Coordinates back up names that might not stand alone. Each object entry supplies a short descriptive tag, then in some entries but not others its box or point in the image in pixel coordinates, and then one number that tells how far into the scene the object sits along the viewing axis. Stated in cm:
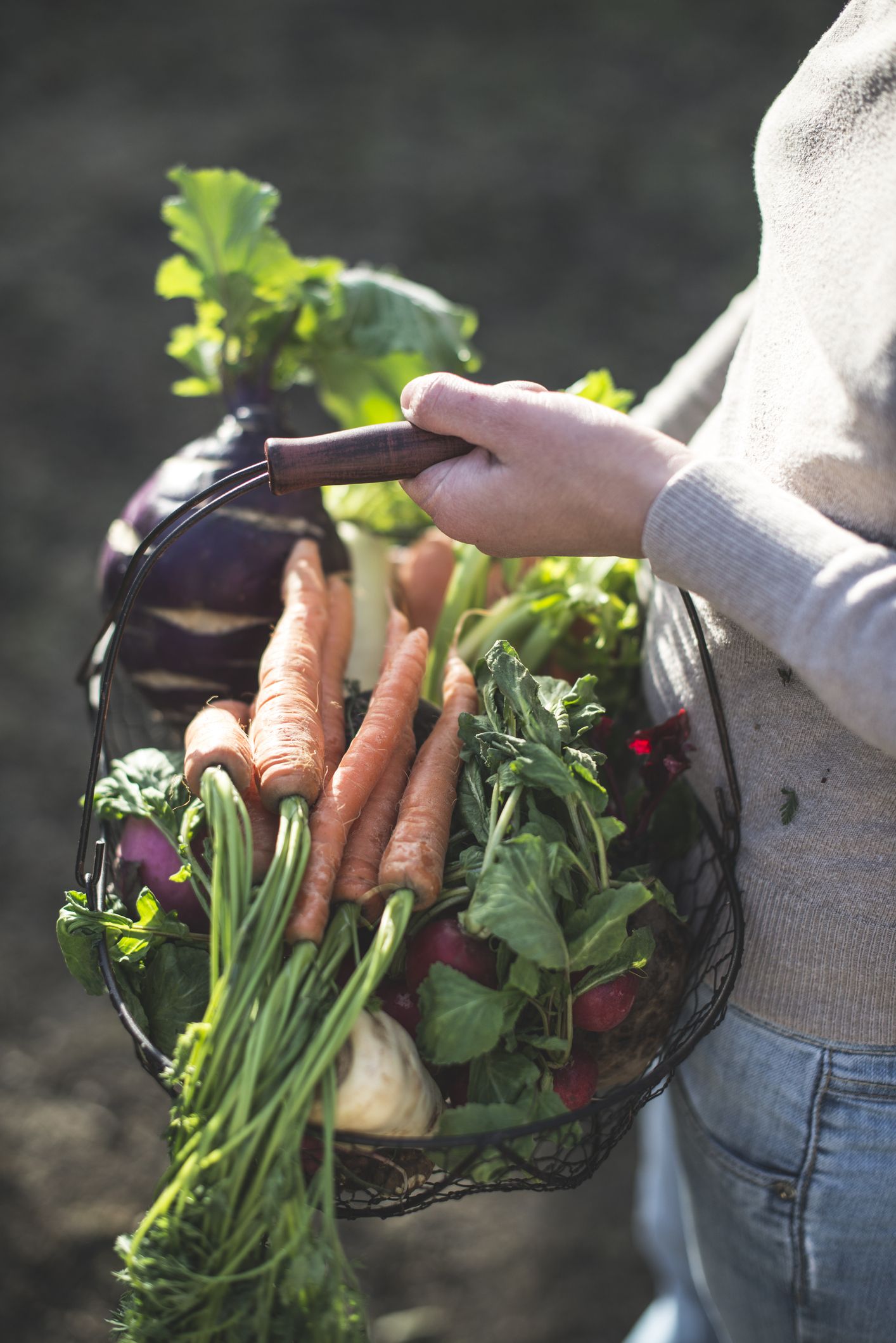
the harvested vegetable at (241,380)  130
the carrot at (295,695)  94
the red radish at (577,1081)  89
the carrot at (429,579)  157
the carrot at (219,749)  93
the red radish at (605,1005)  90
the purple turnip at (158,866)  100
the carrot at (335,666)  111
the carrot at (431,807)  89
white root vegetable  79
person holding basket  78
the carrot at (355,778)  85
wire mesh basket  81
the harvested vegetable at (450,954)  88
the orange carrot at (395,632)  124
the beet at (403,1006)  90
